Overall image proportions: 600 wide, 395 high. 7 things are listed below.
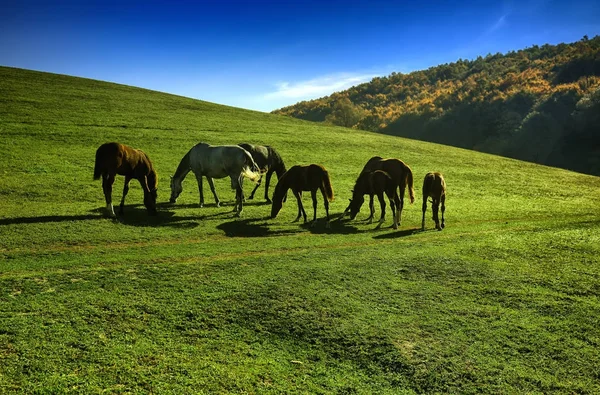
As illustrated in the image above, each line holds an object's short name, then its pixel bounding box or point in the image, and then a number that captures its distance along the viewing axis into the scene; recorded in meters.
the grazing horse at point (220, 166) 15.98
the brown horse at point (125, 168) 13.17
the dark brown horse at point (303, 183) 14.32
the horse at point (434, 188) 14.22
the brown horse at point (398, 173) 15.35
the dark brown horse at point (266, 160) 18.64
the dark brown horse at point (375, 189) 14.50
